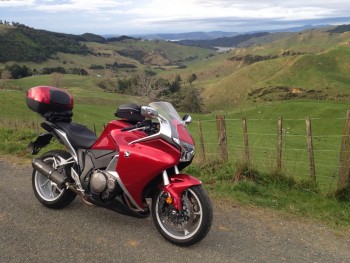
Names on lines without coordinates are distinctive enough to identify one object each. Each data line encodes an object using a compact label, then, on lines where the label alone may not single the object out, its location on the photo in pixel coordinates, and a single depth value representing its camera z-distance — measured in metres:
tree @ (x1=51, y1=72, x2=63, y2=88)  113.19
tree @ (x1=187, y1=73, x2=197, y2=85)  163.64
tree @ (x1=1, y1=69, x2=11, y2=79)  123.31
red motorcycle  4.49
